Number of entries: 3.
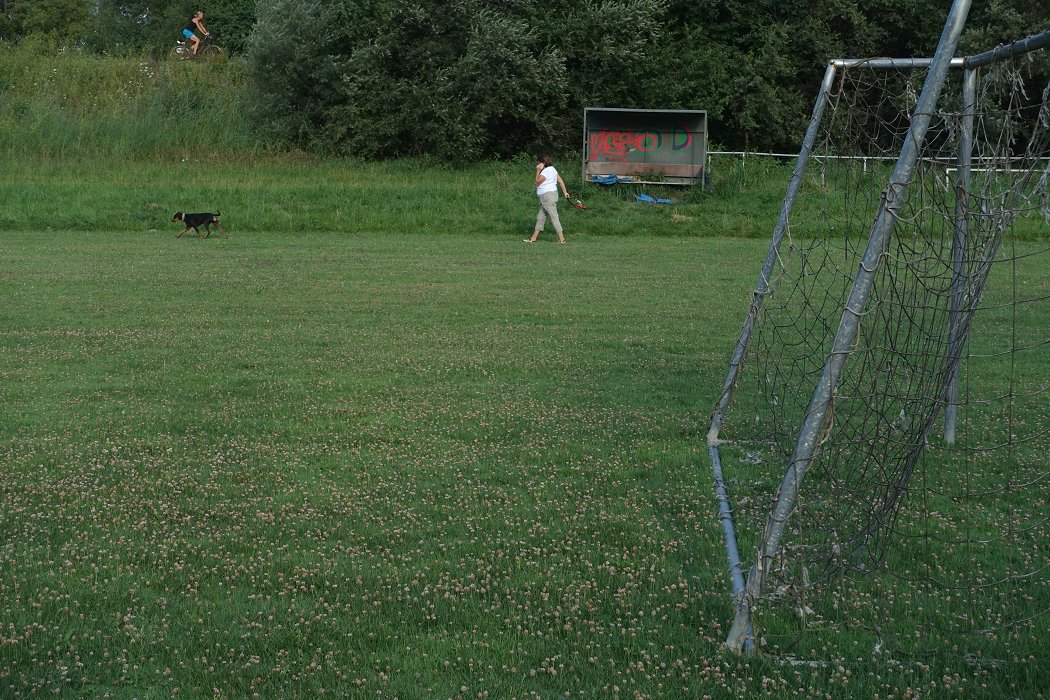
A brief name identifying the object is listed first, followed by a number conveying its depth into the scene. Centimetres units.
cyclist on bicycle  4262
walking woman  2270
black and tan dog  2305
